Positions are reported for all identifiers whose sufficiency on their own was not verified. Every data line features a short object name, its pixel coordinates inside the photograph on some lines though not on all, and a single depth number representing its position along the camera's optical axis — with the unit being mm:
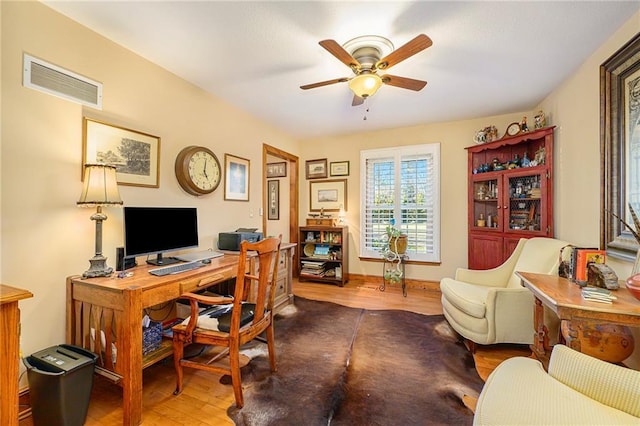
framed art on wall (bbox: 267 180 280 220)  5266
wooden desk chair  1634
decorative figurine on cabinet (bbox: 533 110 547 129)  3068
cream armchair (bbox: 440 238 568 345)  2182
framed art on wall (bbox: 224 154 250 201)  3211
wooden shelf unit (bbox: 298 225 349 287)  4301
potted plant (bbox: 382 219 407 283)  3898
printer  2850
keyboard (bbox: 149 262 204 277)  1863
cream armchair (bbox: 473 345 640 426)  959
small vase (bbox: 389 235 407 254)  3953
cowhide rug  1578
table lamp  1729
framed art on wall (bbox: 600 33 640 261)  1805
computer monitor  1931
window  4051
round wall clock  2588
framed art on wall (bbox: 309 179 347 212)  4641
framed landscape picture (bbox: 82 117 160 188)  1945
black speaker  1999
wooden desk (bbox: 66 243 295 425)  1525
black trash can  1402
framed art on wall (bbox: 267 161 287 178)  5098
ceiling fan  1904
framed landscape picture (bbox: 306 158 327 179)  4762
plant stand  3864
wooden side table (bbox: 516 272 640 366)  1301
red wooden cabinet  2936
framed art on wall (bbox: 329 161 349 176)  4617
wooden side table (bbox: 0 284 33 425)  1190
